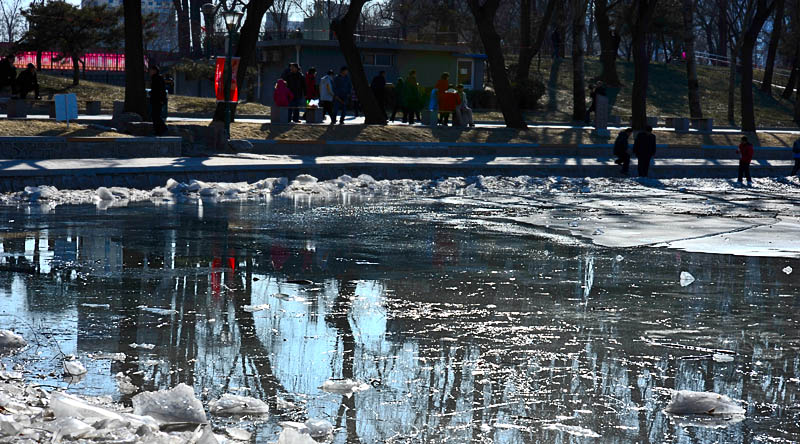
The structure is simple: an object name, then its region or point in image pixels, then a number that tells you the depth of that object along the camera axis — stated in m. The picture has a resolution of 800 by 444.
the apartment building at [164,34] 50.02
